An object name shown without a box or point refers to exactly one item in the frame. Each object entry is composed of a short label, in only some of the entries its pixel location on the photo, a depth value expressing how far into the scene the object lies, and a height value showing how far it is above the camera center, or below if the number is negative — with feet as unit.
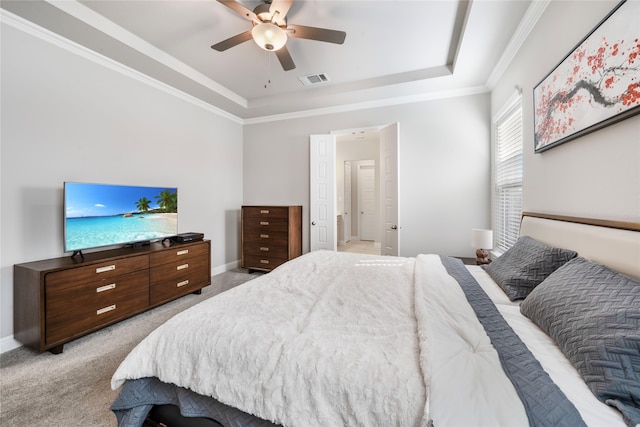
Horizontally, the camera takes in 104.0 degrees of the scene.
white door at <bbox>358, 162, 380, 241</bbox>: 23.63 +1.06
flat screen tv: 7.31 -0.04
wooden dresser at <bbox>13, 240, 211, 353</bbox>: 6.20 -2.23
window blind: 8.27 +1.32
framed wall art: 3.63 +2.27
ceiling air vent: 10.66 +5.83
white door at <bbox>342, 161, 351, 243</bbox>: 22.42 +0.65
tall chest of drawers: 12.78 -1.22
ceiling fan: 6.15 +4.84
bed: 2.35 -1.66
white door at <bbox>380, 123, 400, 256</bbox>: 11.29 +1.06
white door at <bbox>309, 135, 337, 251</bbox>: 13.32 +1.09
